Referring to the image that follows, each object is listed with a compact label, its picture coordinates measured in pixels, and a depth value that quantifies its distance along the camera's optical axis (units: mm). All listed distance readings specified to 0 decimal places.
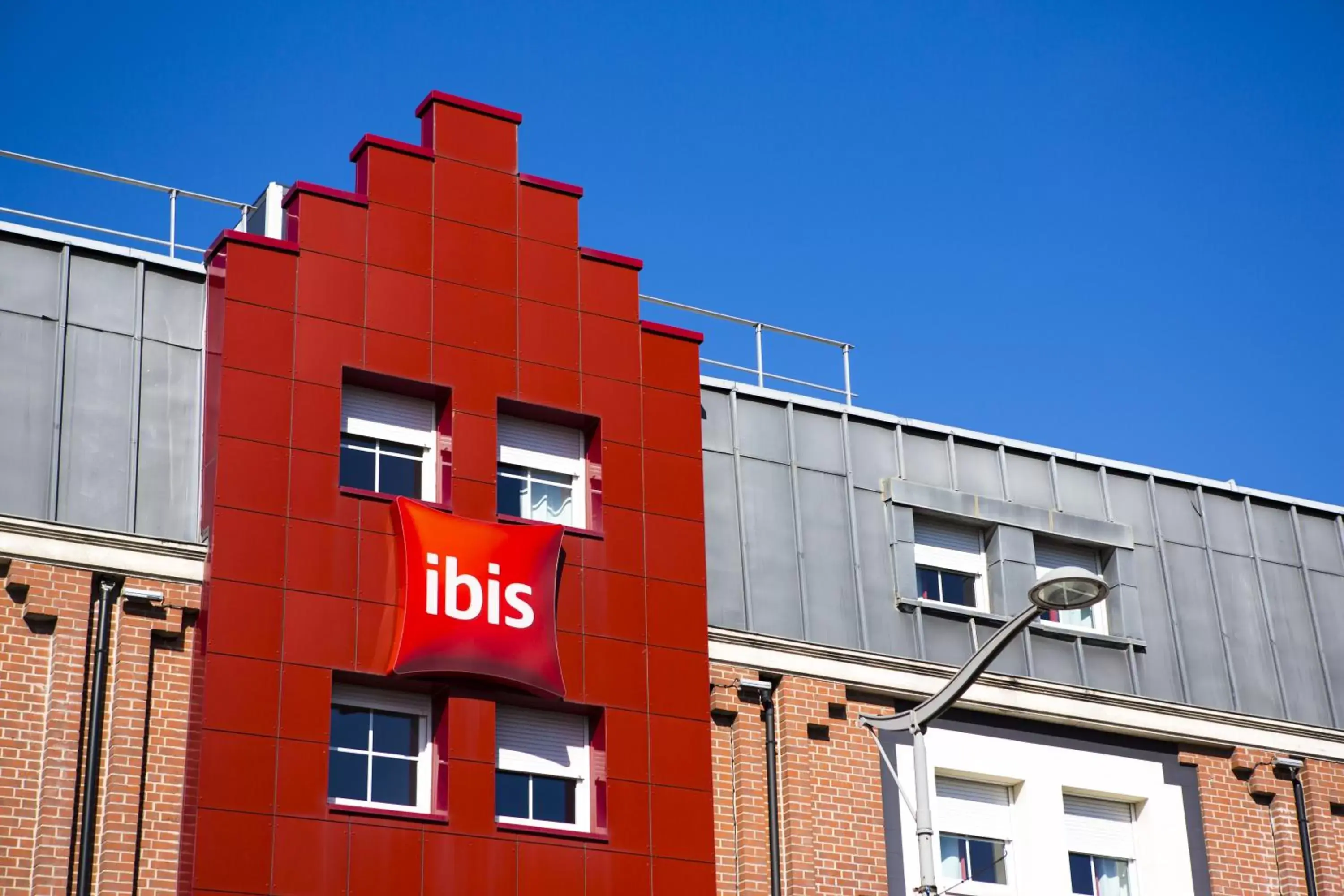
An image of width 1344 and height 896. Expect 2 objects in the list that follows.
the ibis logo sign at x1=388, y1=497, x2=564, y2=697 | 26656
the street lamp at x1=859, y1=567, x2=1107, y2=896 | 23031
